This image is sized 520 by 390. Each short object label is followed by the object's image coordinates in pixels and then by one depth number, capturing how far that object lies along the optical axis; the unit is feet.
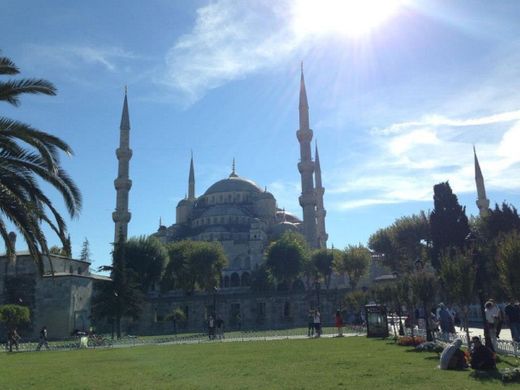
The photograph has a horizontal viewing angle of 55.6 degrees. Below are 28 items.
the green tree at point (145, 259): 149.48
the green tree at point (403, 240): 143.43
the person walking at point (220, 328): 82.20
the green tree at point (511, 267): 32.50
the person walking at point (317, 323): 69.41
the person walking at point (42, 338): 69.20
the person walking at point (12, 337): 67.05
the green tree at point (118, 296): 110.83
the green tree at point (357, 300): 98.61
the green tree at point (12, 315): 73.12
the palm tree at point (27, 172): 33.24
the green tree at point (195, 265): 151.94
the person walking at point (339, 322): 69.33
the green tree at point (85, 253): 248.52
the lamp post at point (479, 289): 35.45
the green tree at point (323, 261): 156.46
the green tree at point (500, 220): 111.86
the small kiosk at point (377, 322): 62.08
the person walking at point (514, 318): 40.34
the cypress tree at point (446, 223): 123.44
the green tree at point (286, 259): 156.46
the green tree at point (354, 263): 145.79
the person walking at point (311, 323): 70.55
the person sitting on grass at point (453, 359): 29.30
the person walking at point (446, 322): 49.83
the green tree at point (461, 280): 37.65
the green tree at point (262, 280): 162.81
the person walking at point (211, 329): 77.87
